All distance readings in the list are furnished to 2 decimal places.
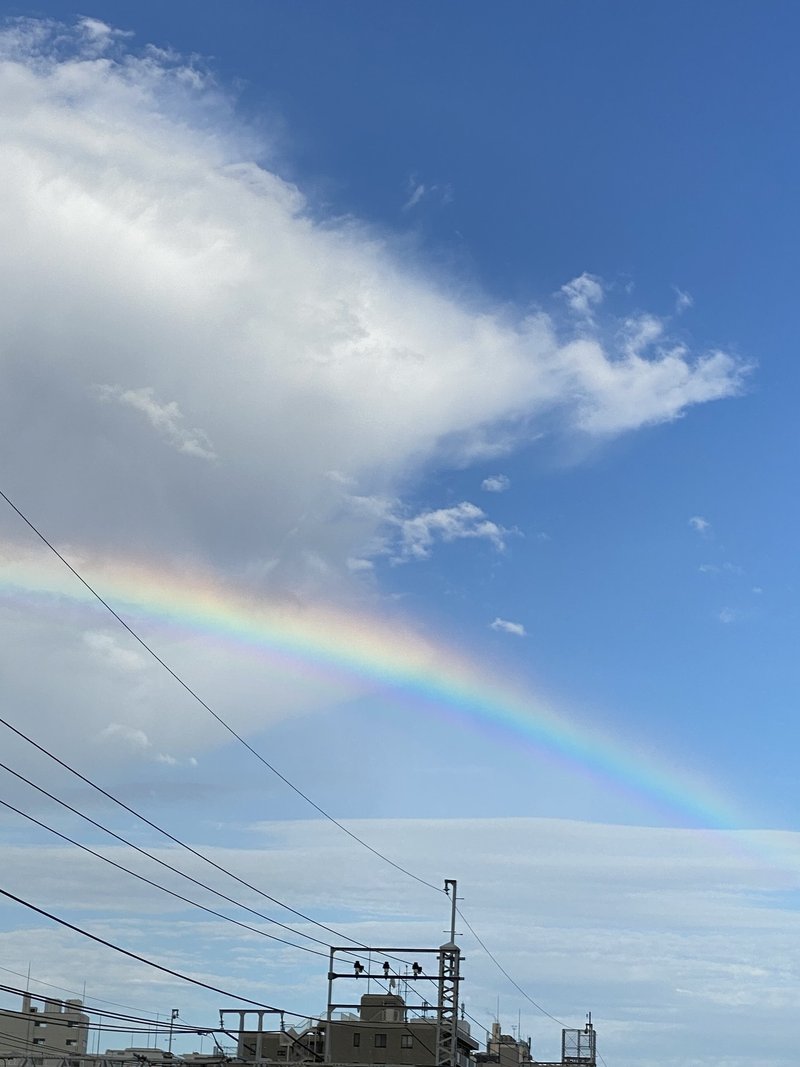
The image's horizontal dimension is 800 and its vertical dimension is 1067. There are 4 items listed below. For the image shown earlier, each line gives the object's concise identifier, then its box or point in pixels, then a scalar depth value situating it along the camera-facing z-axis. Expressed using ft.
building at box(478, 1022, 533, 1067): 472.52
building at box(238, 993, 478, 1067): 384.47
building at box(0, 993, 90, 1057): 551.10
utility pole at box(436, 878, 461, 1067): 253.85
